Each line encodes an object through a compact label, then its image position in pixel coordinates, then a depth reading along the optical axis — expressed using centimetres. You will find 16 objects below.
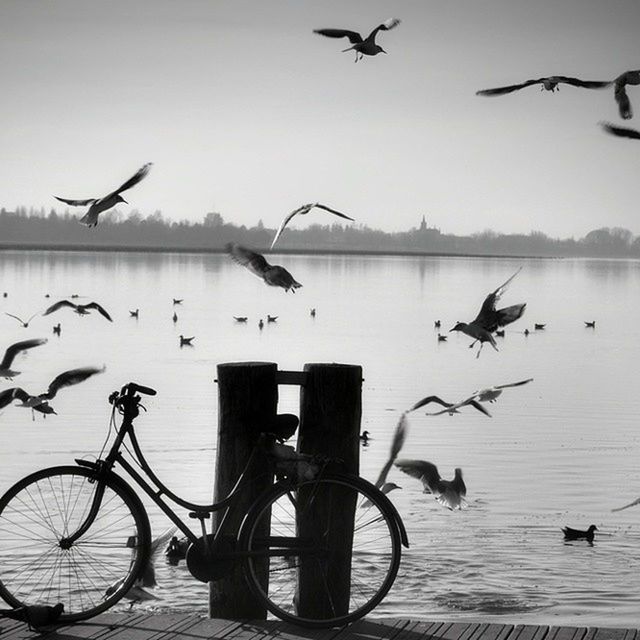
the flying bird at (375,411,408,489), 886
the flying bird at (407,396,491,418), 905
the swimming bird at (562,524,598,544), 1330
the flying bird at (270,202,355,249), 987
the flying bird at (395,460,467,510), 1020
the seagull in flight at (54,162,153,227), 1001
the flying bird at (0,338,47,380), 1095
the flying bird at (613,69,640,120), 1048
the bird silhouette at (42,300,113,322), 1249
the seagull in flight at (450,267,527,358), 1145
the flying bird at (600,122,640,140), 888
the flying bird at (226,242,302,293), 963
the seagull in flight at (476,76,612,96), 1036
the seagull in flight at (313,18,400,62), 1200
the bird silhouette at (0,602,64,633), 673
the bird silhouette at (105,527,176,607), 886
